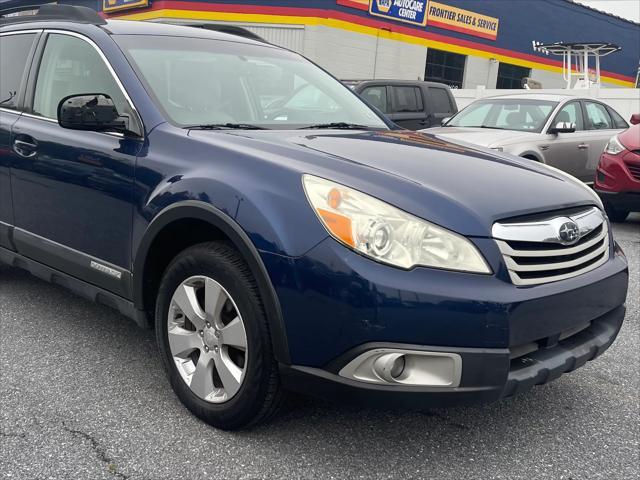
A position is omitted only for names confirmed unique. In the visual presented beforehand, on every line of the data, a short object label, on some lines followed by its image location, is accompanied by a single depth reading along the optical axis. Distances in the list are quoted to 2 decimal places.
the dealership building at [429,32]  20.86
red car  7.05
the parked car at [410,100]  10.20
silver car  7.88
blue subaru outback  2.14
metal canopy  20.39
